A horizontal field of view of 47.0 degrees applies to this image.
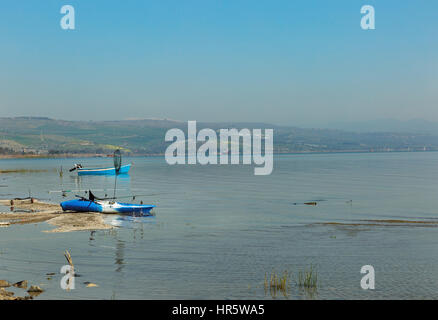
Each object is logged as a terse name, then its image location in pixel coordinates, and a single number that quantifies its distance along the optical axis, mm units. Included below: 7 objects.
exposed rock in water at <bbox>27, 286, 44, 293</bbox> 25844
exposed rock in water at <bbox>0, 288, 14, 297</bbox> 24097
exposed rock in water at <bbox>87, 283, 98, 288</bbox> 27375
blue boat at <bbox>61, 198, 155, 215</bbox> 55062
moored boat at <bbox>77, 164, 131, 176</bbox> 157600
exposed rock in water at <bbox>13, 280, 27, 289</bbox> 26625
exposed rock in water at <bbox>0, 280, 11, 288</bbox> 26500
